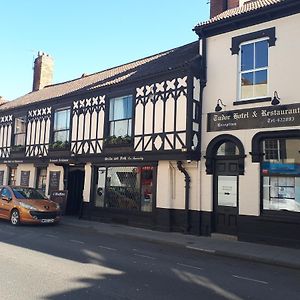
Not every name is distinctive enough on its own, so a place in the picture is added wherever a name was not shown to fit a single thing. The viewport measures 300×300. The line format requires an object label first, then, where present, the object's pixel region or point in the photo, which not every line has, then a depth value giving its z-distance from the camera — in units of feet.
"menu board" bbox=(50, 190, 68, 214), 44.72
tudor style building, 34.54
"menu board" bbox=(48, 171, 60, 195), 48.24
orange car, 35.77
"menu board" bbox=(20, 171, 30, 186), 52.99
